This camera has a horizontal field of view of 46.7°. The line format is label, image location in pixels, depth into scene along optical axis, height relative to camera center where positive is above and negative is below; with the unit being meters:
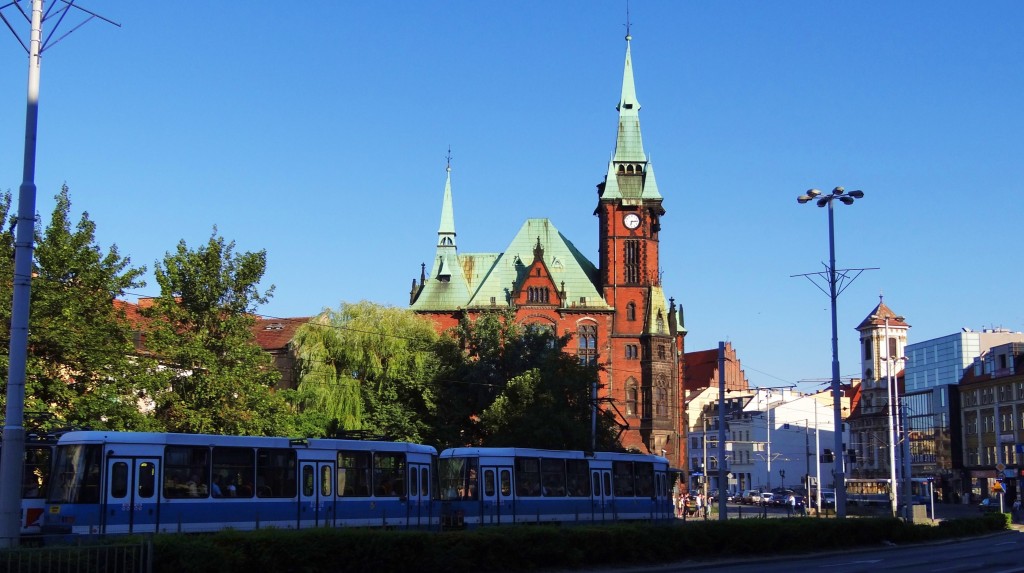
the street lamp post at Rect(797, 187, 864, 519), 41.34 +5.92
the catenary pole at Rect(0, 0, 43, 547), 19.05 +2.06
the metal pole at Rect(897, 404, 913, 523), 54.38 -1.27
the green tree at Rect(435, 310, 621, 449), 58.75 +3.45
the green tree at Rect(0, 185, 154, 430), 41.00 +4.29
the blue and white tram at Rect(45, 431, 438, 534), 28.86 -0.78
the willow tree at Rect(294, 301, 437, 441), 66.25 +4.90
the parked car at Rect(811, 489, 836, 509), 90.60 -3.59
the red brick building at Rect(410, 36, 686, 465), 100.94 +13.99
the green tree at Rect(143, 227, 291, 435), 46.03 +4.22
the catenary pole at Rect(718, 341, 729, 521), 43.78 +0.56
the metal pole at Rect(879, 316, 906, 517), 60.04 -0.85
